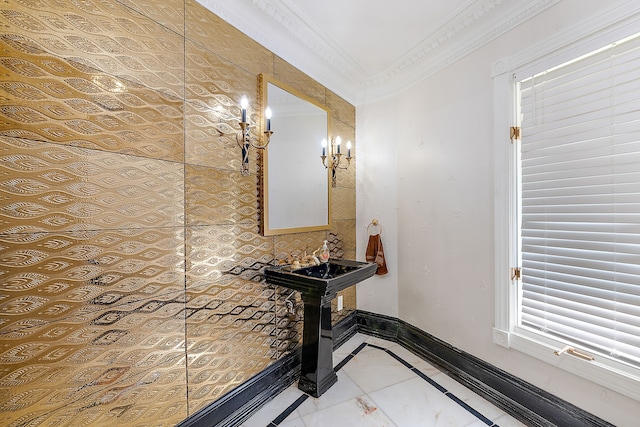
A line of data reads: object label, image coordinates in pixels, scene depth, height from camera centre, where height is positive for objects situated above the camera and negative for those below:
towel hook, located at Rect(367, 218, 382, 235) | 2.86 -0.12
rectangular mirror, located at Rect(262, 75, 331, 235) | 1.98 +0.41
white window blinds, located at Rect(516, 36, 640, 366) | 1.30 +0.07
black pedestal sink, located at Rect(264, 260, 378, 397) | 1.81 -0.82
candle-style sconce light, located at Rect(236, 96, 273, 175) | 1.67 +0.53
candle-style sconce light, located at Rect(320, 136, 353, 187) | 2.49 +0.59
